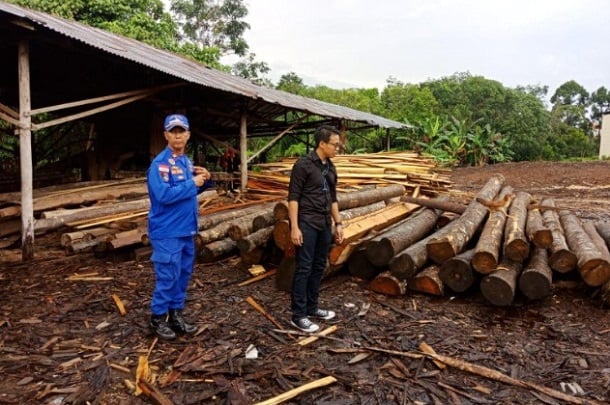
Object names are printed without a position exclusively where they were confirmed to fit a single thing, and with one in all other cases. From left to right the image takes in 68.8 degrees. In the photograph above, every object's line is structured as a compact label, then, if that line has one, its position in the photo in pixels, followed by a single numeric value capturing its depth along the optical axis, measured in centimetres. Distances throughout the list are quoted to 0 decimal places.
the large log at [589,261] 451
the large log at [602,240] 459
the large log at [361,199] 513
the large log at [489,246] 459
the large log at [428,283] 488
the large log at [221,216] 677
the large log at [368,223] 516
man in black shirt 396
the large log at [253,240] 543
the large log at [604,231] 601
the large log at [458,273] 473
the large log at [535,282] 443
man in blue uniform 359
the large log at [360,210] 608
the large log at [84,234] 616
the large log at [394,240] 505
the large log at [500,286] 442
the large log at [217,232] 607
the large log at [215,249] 609
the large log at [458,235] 495
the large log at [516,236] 475
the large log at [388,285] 496
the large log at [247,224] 578
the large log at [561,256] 476
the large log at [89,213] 637
